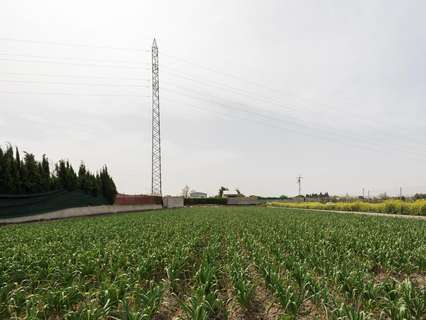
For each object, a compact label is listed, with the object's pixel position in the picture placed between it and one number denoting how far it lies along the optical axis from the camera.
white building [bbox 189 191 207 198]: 118.01
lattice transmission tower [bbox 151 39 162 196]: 50.28
